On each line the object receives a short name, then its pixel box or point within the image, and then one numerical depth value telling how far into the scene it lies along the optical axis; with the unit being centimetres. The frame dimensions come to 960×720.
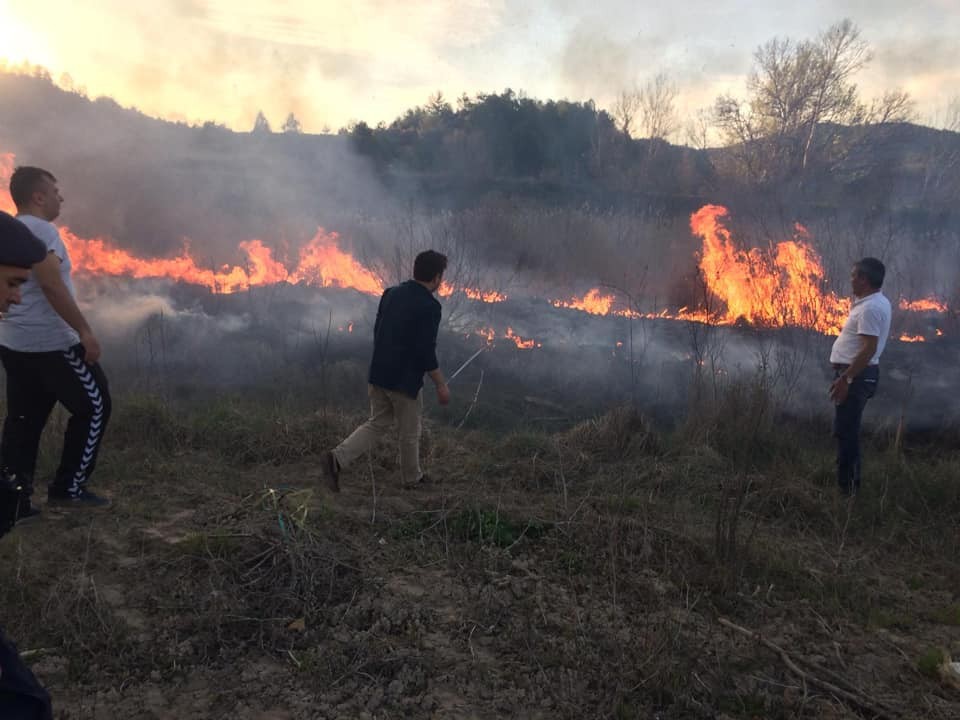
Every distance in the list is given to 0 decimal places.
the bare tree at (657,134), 3575
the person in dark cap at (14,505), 134
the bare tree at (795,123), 3011
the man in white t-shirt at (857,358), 499
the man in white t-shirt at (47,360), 370
